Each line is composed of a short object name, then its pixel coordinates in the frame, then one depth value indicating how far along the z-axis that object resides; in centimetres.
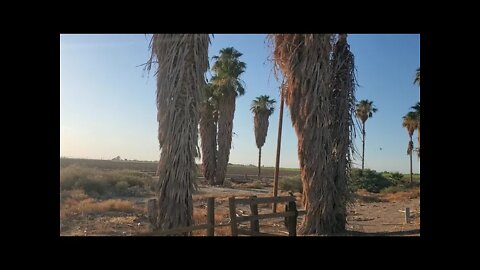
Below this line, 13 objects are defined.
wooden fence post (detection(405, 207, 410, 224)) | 1591
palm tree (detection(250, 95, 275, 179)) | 4962
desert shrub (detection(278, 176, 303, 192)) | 3856
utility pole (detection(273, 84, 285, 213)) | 1588
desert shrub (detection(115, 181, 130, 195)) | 2987
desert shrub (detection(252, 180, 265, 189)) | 3937
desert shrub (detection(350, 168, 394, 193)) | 4043
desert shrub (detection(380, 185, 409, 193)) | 3834
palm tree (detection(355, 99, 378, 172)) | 5284
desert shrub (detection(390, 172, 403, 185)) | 4734
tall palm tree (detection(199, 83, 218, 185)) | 3753
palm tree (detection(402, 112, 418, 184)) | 4778
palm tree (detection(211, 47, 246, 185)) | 3772
